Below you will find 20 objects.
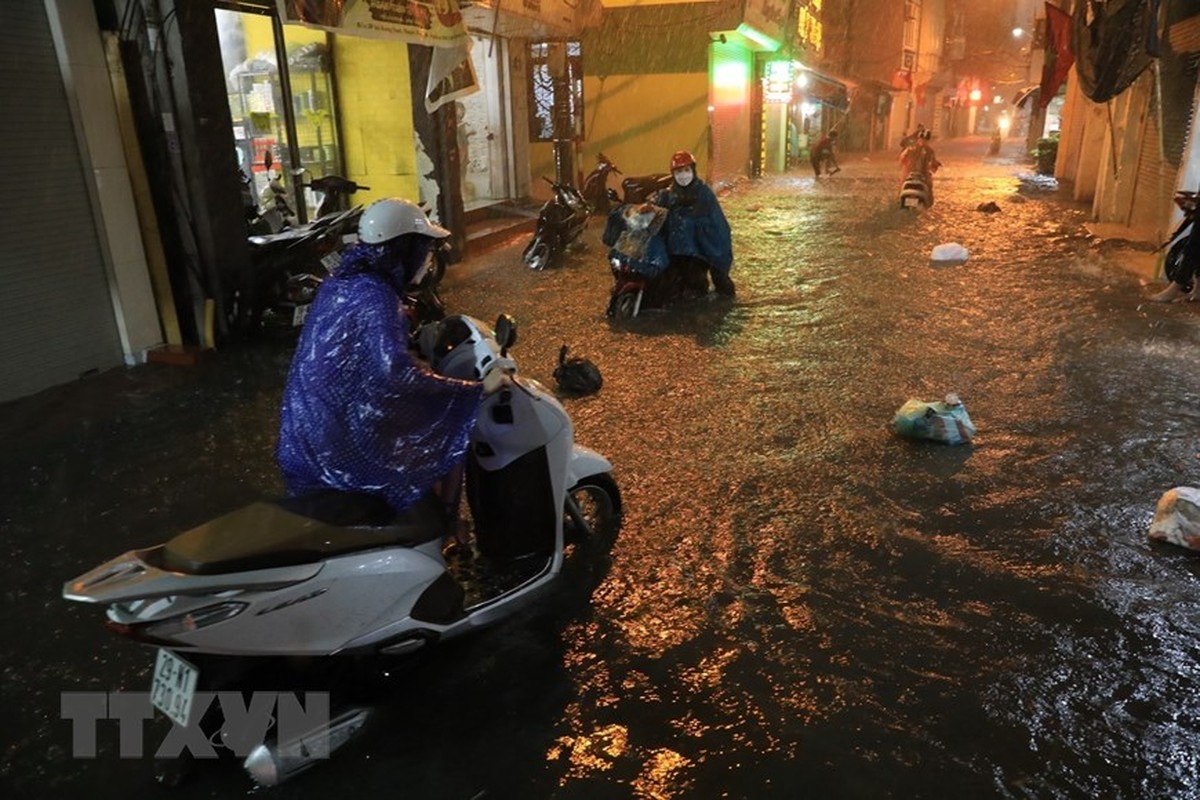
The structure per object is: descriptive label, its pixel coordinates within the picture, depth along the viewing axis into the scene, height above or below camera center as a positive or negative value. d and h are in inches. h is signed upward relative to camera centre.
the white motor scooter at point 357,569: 99.9 -55.1
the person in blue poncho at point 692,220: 369.1 -38.4
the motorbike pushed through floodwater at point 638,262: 360.5 -54.3
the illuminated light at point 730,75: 999.0 +60.2
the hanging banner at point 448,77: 421.4 +28.7
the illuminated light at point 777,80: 1091.9 +56.5
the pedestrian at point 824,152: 1050.1 -34.1
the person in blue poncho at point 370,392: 123.9 -36.1
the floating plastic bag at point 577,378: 264.8 -73.6
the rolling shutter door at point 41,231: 261.7 -25.1
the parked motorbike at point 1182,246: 358.9 -55.5
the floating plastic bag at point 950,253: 471.8 -71.3
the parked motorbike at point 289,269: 327.6 -48.1
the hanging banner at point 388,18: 322.0 +48.4
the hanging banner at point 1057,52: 602.9 +44.4
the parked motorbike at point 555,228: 480.4 -52.1
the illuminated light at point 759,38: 844.9 +92.2
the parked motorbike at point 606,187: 522.0 -36.4
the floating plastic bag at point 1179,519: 162.9 -75.7
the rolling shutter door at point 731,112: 1005.3 +17.5
